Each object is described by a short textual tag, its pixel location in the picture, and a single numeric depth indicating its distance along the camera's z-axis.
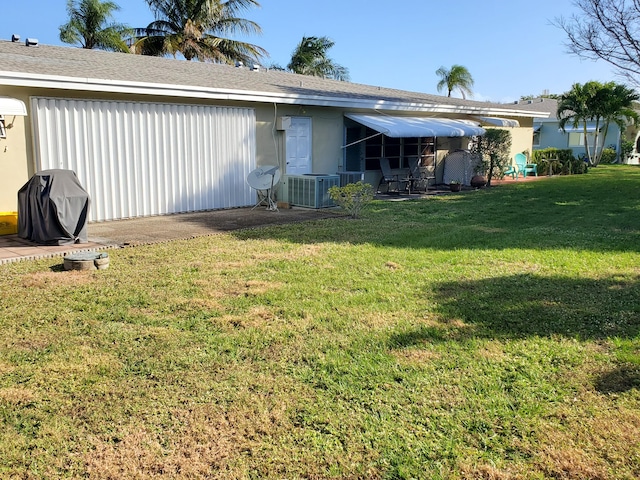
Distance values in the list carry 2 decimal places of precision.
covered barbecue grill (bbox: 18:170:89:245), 8.23
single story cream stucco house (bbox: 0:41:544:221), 9.90
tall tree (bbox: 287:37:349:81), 34.41
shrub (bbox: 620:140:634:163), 35.31
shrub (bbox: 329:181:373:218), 11.35
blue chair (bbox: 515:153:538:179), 23.41
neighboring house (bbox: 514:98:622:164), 35.62
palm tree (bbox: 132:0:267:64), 29.69
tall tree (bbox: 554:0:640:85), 16.62
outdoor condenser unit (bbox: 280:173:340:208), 12.91
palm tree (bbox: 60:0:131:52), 32.91
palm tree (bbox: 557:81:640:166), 29.17
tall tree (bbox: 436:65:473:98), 38.59
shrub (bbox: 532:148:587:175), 25.25
